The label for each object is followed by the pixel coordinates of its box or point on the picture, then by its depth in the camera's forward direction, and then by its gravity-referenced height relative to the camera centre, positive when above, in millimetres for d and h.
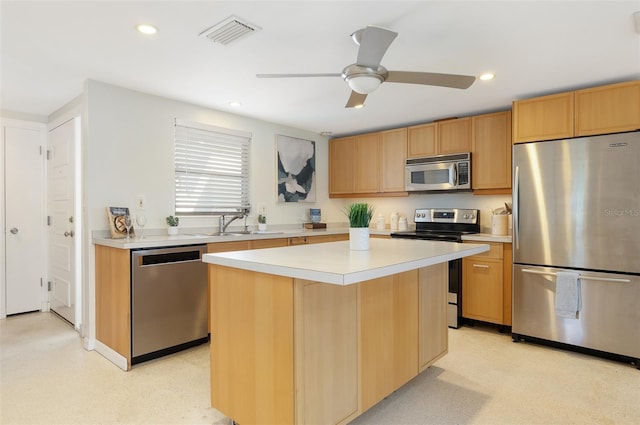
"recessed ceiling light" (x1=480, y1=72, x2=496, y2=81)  2893 +1089
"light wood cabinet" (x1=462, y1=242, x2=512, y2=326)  3520 -768
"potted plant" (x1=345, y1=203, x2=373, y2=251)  2137 -108
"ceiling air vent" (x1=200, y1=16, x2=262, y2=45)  2100 +1090
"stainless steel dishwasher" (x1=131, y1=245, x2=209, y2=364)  2736 -735
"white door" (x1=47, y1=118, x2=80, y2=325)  3592 -110
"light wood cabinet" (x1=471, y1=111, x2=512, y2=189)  3758 +626
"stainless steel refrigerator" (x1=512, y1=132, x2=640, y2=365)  2812 -260
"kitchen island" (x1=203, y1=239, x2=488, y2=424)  1586 -608
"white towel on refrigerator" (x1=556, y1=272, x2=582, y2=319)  2998 -716
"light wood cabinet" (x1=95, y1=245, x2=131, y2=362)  2695 -706
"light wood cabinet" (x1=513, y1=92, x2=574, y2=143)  3086 +813
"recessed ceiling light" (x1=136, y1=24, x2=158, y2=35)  2145 +1095
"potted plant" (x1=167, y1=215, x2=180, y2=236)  3453 -157
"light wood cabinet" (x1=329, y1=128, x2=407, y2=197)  4621 +631
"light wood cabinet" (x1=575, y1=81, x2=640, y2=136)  2811 +812
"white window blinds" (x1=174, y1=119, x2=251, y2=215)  3695 +448
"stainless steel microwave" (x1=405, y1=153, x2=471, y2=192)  4012 +425
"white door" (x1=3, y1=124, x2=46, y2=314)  3947 -103
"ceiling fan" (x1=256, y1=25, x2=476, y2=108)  1887 +791
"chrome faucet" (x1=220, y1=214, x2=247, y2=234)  3891 -155
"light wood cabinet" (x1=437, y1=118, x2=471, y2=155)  4035 +843
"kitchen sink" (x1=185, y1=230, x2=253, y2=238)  3697 -254
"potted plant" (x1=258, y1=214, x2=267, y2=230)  4332 -162
